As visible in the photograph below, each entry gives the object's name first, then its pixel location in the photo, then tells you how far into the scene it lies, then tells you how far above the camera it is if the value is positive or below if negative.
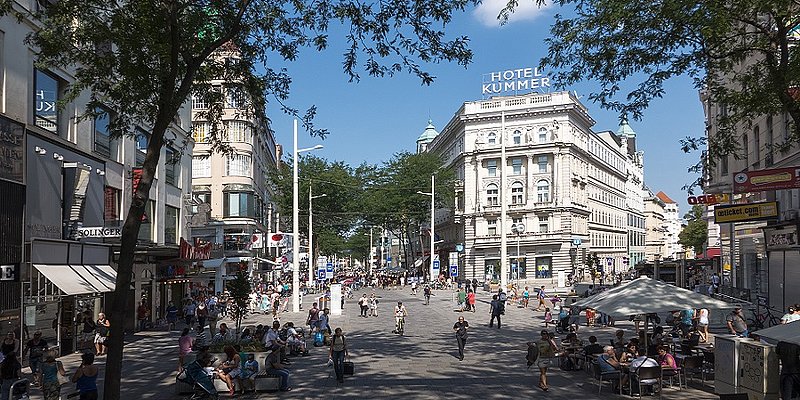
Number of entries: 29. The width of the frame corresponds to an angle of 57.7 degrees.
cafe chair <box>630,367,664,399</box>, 15.03 -2.90
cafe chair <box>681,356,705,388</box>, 16.99 -3.03
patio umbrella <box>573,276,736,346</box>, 17.86 -1.66
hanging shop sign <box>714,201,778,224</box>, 29.02 +0.90
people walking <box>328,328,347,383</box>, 17.82 -2.97
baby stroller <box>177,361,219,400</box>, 14.27 -2.87
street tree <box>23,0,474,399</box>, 12.73 +3.70
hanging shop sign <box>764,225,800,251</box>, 29.17 -0.17
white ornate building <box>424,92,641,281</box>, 80.38 +5.69
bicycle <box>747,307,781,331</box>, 26.55 -3.24
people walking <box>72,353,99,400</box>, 13.23 -2.64
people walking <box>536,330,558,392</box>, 16.38 -2.86
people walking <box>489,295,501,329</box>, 31.13 -3.19
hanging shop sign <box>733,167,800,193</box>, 22.50 +1.74
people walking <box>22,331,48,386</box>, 17.43 -2.90
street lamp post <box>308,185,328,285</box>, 59.70 -1.45
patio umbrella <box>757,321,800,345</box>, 12.44 -1.77
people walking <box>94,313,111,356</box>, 23.56 -3.21
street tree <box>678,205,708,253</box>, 121.61 +0.37
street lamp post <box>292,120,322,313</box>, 41.28 -0.91
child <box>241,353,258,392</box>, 17.00 -3.29
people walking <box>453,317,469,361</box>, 21.31 -2.98
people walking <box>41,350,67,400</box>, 13.99 -2.73
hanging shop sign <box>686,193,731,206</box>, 34.66 +1.70
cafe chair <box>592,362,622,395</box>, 15.90 -3.14
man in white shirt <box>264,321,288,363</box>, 20.12 -2.96
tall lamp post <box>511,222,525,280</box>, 80.25 +0.70
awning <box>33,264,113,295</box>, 20.89 -1.31
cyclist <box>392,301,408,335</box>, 28.77 -3.27
